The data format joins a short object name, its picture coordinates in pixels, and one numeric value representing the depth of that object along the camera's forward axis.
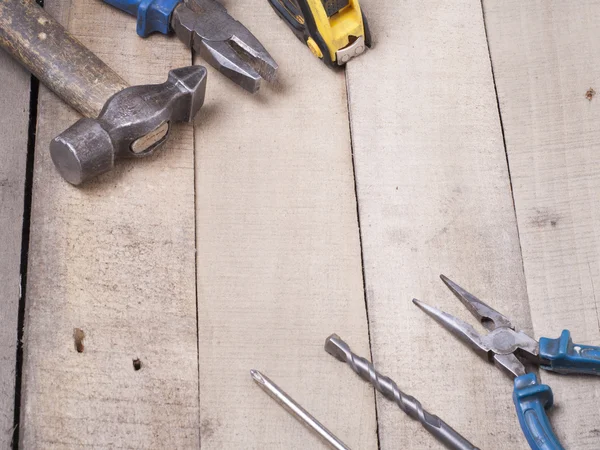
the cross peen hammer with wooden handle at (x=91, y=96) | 1.23
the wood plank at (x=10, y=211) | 1.16
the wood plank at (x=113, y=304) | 1.16
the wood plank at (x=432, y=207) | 1.20
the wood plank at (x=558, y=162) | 1.23
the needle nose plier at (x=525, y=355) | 1.13
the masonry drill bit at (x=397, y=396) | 1.14
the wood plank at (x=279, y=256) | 1.18
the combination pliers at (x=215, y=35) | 1.34
